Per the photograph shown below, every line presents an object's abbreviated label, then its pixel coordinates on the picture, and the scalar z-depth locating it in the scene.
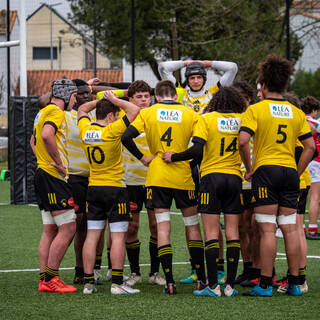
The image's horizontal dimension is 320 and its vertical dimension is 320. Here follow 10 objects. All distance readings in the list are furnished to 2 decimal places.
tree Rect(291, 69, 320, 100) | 81.09
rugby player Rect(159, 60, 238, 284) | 16.31
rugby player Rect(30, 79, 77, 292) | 13.61
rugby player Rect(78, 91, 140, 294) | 13.41
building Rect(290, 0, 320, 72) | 38.94
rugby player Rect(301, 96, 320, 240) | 21.39
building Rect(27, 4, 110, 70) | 55.44
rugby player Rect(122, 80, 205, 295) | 13.34
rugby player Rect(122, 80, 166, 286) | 15.08
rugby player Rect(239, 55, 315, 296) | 12.86
